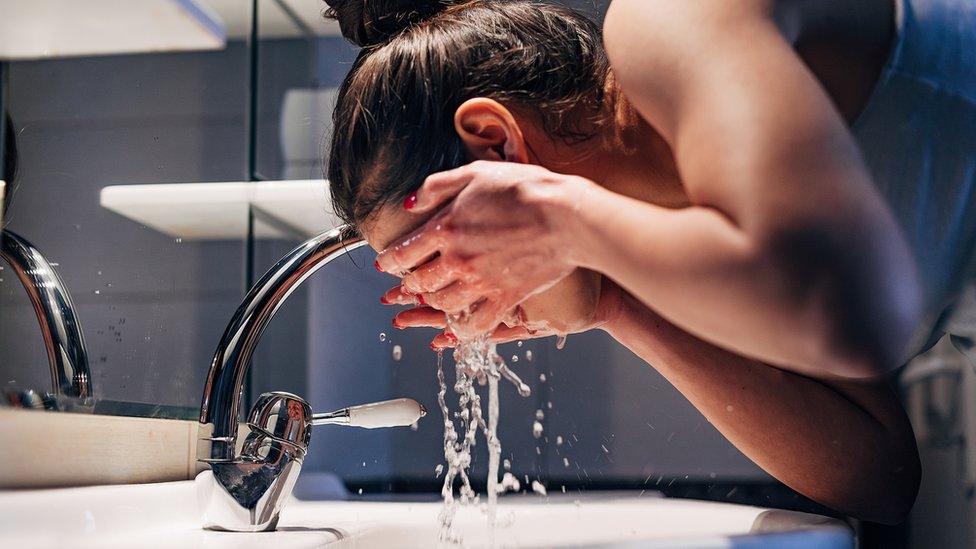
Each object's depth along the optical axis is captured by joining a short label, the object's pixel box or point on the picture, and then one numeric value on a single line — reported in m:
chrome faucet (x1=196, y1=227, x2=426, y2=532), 0.67
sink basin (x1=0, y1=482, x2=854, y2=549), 0.53
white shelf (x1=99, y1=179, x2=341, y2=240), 0.74
